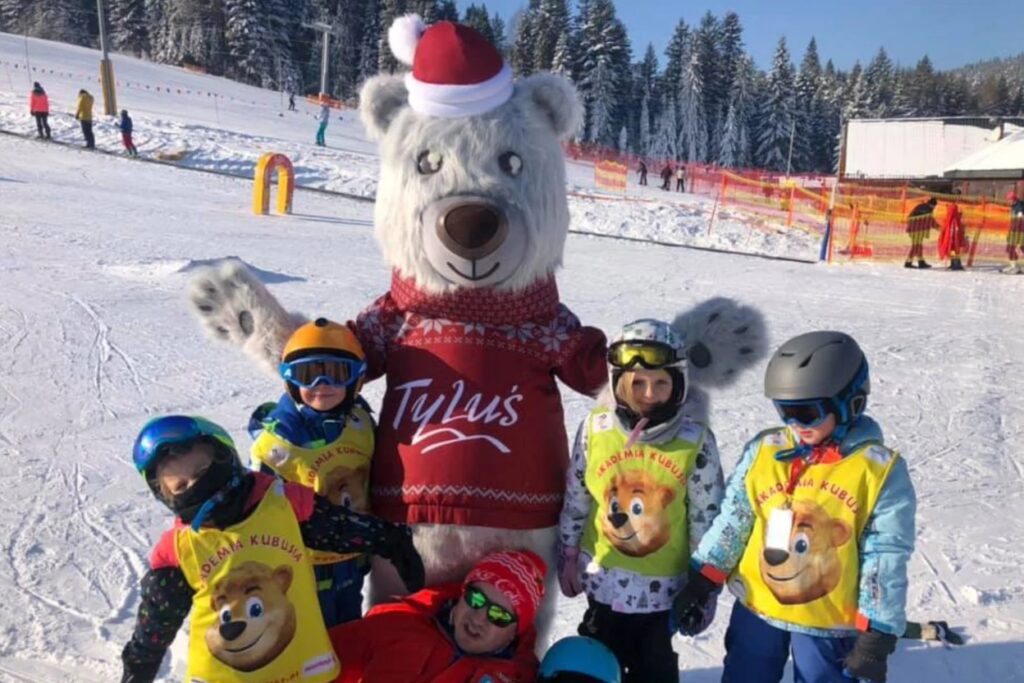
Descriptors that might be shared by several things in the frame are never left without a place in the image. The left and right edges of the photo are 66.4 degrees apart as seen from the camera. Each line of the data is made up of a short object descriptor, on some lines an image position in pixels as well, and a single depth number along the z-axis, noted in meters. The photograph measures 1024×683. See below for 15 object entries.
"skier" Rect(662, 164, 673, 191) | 35.16
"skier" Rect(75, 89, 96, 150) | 17.30
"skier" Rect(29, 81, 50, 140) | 17.39
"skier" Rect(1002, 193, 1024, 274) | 14.84
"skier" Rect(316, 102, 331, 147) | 25.25
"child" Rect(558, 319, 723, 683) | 2.52
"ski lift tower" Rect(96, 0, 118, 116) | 23.19
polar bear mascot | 2.57
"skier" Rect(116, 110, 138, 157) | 17.89
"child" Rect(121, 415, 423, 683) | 2.11
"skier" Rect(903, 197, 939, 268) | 14.77
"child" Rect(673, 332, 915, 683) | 2.23
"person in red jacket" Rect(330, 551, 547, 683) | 2.35
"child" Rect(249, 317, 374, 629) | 2.57
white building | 30.22
